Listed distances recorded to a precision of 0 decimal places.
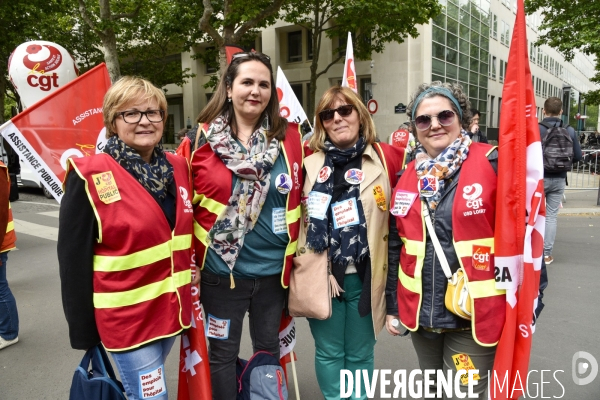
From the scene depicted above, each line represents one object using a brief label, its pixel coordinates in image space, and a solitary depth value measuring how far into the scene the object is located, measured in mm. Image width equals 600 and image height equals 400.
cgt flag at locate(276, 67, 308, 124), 5203
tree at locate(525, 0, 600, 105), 13797
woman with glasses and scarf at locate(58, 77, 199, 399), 1921
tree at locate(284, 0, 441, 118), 15320
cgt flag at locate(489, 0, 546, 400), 1869
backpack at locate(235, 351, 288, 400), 2510
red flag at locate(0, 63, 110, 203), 3033
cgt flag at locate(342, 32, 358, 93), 4961
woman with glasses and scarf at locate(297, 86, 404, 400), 2445
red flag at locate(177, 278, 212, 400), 2367
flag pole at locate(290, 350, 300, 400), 2816
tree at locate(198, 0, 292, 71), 13477
